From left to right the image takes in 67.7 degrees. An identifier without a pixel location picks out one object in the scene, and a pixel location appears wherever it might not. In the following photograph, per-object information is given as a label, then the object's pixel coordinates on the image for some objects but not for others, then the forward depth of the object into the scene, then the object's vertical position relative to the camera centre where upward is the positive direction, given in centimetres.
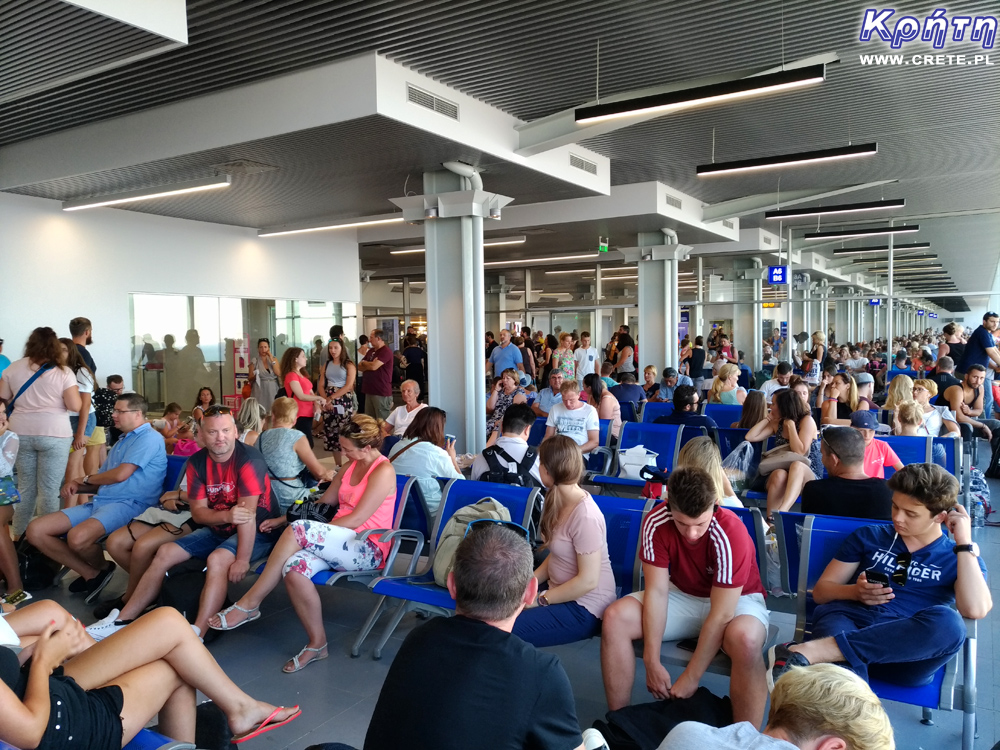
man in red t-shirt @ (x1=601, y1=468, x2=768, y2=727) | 270 -106
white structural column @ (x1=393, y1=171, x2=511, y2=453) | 802 +39
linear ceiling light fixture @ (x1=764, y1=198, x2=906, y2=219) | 972 +165
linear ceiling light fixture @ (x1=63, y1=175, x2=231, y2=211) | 762 +159
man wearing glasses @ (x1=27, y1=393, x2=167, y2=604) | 457 -101
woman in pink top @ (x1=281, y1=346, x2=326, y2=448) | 815 -56
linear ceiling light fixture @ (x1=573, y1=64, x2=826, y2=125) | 510 +173
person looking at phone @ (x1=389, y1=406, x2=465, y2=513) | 439 -76
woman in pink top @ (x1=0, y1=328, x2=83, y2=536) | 552 -58
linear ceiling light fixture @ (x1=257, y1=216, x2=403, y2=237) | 926 +142
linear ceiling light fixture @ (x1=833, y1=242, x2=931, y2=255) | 1677 +211
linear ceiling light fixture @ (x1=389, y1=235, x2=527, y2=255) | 1284 +162
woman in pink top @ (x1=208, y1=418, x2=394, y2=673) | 372 -108
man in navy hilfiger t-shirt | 257 -98
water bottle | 598 -150
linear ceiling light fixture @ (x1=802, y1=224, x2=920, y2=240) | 1235 +169
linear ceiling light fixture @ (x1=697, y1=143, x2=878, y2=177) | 710 +169
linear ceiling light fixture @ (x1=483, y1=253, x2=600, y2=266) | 1669 +173
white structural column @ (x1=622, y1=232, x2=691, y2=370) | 1323 +52
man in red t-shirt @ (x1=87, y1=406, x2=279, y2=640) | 395 -100
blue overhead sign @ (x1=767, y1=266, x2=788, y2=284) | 1532 +115
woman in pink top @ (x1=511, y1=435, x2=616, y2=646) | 312 -103
